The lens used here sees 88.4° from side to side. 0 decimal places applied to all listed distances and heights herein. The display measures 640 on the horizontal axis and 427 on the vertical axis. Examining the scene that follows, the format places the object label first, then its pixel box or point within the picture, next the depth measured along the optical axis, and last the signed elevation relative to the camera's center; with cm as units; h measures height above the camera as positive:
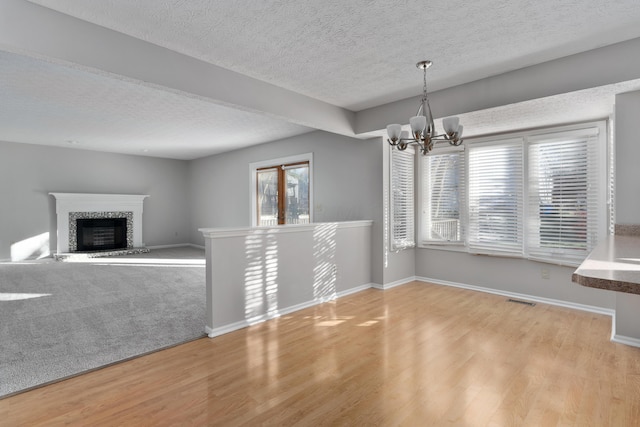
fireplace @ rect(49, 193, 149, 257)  769 -25
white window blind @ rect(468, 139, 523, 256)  448 +13
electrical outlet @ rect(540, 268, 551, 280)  423 -87
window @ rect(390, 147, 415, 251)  500 +14
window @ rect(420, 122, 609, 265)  391 +16
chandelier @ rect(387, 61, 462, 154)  267 +65
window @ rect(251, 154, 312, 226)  612 +39
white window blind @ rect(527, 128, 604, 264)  389 +12
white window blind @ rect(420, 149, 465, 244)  502 +18
